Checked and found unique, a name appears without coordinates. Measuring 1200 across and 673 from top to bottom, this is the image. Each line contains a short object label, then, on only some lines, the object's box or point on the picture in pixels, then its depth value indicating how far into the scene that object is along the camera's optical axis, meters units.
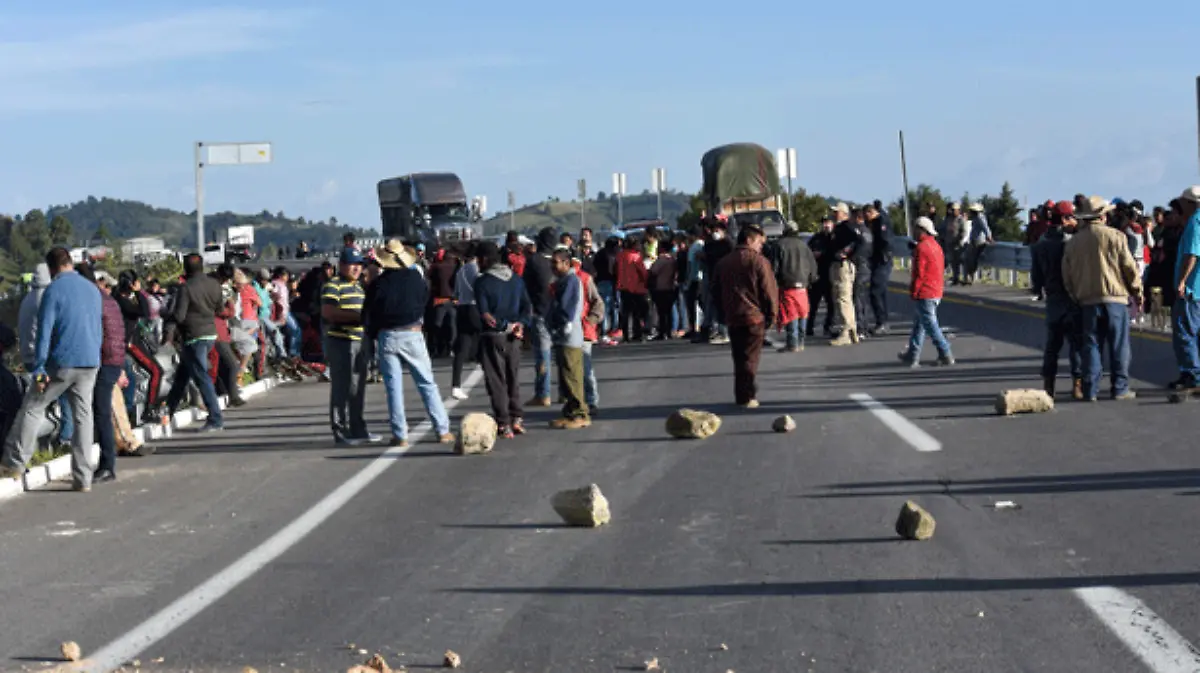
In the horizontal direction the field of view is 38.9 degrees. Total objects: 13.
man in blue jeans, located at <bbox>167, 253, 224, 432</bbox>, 17.08
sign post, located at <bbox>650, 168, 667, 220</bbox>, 72.31
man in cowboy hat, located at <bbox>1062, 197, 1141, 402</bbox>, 15.09
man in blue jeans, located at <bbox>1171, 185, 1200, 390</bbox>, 14.66
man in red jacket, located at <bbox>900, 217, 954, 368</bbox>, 19.33
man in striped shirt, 15.30
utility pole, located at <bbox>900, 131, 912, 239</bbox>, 43.44
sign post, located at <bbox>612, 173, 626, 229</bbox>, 76.06
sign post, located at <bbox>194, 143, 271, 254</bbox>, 30.30
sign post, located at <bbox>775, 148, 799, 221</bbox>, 50.19
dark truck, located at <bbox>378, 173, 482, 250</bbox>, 60.69
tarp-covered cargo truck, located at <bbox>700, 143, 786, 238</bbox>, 47.28
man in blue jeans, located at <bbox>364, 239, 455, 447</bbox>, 14.70
